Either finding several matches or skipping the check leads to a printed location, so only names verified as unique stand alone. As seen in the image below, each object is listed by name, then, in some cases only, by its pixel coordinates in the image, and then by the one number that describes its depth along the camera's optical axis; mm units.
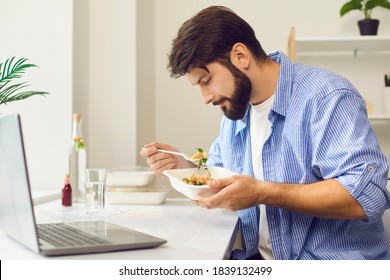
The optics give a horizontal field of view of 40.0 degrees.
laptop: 763
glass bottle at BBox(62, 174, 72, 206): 1560
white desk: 858
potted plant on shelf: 2320
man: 1080
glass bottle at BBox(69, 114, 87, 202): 1709
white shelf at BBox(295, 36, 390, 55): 2282
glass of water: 1422
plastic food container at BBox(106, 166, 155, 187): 1569
